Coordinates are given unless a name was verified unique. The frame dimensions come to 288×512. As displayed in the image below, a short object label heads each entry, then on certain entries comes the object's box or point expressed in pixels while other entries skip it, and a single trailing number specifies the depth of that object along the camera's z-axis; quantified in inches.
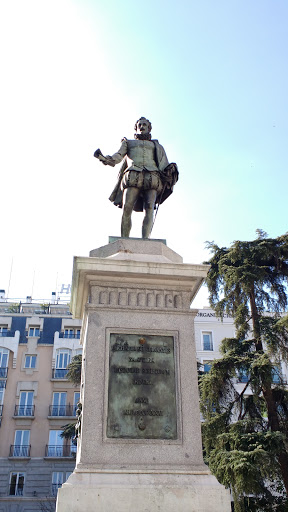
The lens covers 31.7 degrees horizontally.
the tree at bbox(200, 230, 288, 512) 560.4
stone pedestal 192.2
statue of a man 281.0
